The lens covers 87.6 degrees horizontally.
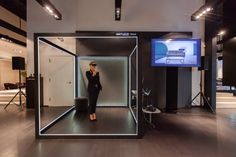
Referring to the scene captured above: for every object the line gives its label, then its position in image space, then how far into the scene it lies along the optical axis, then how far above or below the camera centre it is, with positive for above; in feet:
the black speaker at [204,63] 14.11 +1.56
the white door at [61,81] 16.05 -0.55
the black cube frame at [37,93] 8.19 -1.08
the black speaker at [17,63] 15.68 +1.77
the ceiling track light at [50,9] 11.31 +6.94
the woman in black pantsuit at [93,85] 10.86 -0.74
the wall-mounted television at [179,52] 13.87 +2.77
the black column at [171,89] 14.12 -1.43
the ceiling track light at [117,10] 12.64 +7.36
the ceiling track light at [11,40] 20.54 +7.16
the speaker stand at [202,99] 14.98 -2.90
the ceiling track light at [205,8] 11.11 +6.67
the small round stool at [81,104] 14.23 -3.17
